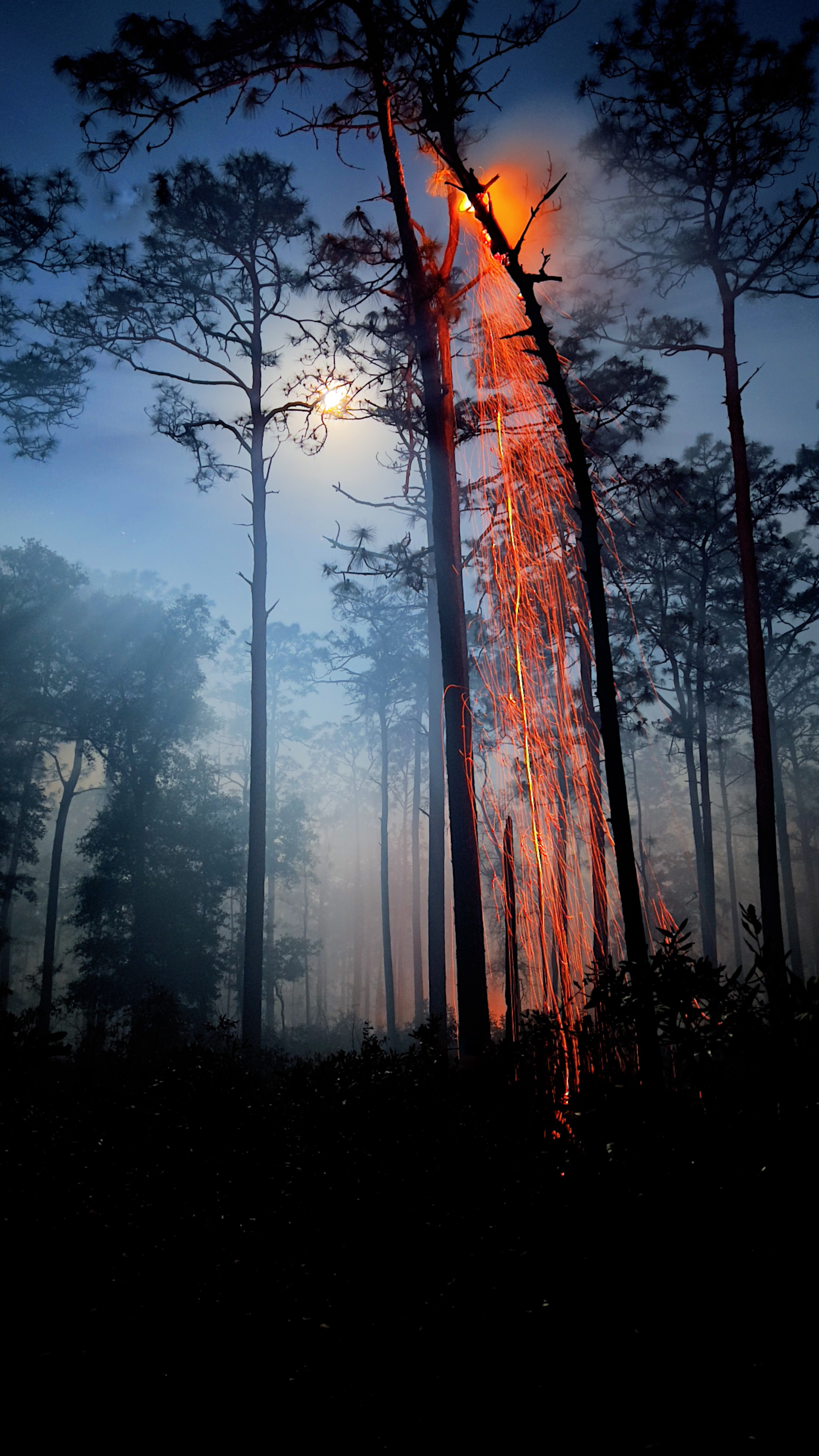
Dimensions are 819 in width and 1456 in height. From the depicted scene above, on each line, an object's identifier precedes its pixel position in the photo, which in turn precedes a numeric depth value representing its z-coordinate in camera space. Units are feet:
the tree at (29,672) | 63.46
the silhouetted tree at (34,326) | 36.58
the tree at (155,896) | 57.11
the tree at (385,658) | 75.97
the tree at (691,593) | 51.72
